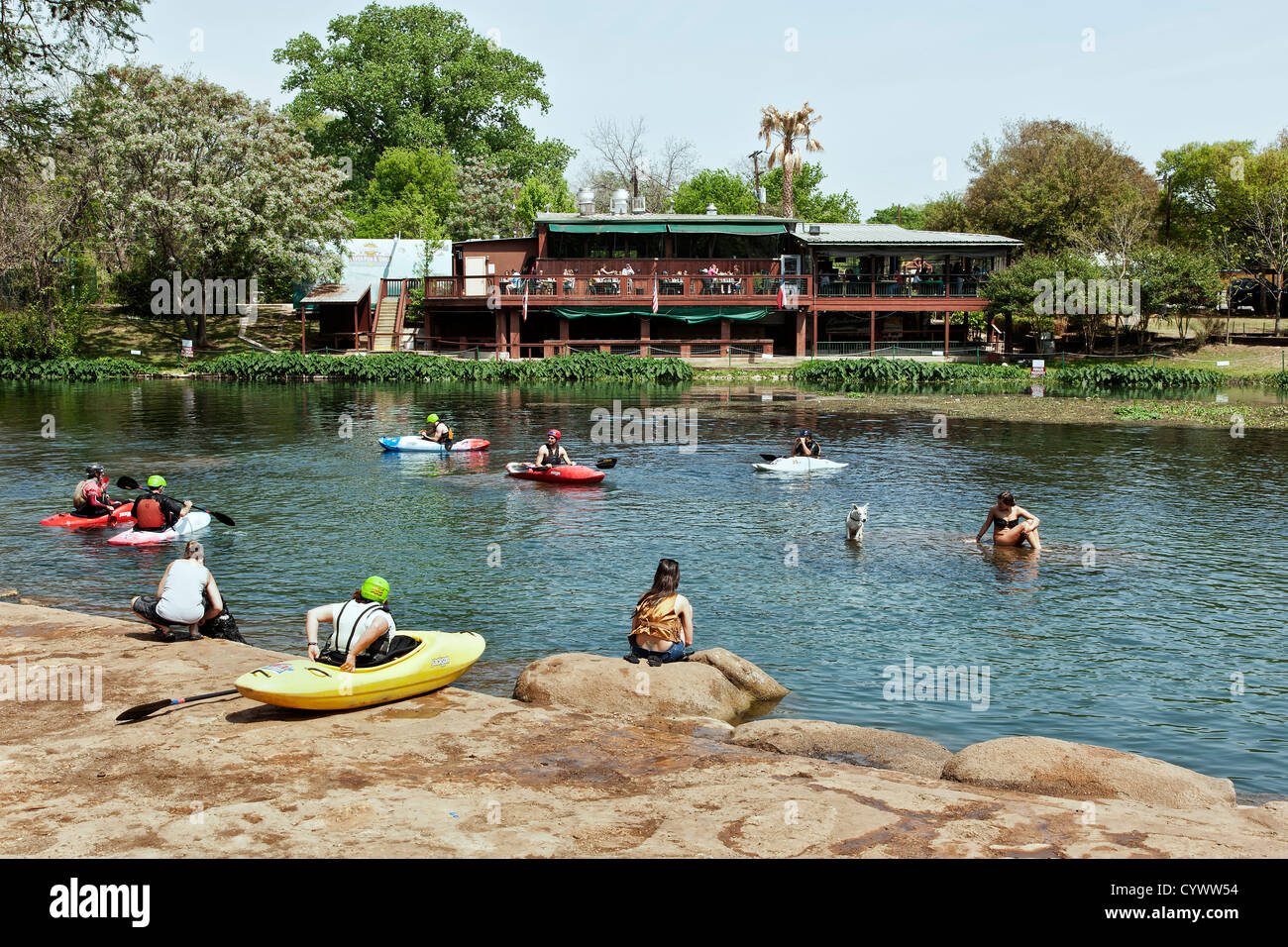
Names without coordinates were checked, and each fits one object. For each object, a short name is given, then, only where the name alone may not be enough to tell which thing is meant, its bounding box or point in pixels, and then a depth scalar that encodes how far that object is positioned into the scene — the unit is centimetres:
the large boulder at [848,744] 1121
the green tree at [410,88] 9544
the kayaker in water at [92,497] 2325
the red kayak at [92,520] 2314
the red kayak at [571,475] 2848
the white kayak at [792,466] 3002
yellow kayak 1116
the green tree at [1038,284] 5878
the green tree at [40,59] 2016
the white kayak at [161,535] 2191
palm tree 7724
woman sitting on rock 1384
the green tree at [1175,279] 5819
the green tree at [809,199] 9019
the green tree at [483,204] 8562
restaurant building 6238
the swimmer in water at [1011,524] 2105
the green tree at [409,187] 8225
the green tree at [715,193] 8712
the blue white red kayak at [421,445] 3322
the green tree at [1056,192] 6806
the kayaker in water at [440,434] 3338
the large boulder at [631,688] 1256
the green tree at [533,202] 8119
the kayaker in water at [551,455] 2866
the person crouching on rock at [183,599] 1450
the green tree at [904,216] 11592
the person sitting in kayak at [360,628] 1188
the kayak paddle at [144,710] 1109
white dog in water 2178
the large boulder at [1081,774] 1010
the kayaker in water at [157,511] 2177
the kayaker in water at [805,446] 3041
